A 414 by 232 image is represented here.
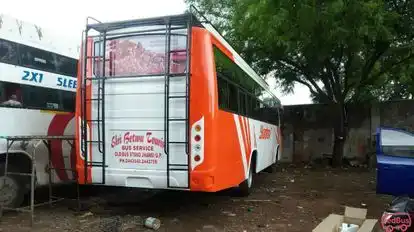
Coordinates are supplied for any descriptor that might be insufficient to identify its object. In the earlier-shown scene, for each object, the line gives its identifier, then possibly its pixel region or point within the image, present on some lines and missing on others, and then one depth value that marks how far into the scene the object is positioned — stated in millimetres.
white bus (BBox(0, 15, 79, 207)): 6969
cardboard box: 4543
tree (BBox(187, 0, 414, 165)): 10438
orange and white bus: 6254
